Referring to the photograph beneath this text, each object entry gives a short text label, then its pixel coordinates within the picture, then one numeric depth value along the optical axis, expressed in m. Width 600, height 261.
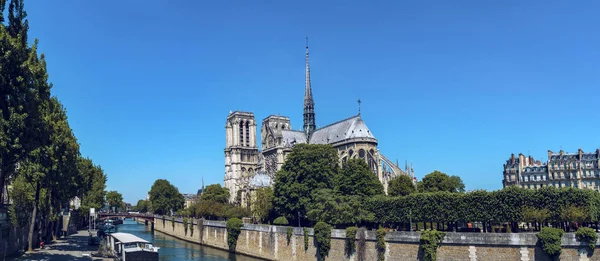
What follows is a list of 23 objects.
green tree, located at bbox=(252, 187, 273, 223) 68.90
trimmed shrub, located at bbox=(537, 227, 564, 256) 32.41
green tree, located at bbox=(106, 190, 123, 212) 173.16
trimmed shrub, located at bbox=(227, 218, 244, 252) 62.78
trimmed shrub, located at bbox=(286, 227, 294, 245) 50.78
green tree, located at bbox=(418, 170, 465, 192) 70.94
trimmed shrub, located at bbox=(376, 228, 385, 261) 40.34
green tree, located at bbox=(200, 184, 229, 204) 102.62
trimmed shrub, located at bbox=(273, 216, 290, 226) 62.34
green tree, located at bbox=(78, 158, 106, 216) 88.06
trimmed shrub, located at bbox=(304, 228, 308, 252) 48.12
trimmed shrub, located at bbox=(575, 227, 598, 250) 31.75
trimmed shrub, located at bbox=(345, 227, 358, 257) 42.78
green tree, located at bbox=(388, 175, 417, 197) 71.62
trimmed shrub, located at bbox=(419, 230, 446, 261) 36.81
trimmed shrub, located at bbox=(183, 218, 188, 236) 85.74
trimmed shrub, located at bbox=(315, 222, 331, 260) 45.56
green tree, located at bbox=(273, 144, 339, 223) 62.38
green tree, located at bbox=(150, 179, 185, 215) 123.81
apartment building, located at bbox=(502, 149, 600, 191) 93.44
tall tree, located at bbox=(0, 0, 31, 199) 27.94
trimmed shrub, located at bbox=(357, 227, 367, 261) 42.12
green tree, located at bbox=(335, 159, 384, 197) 58.56
